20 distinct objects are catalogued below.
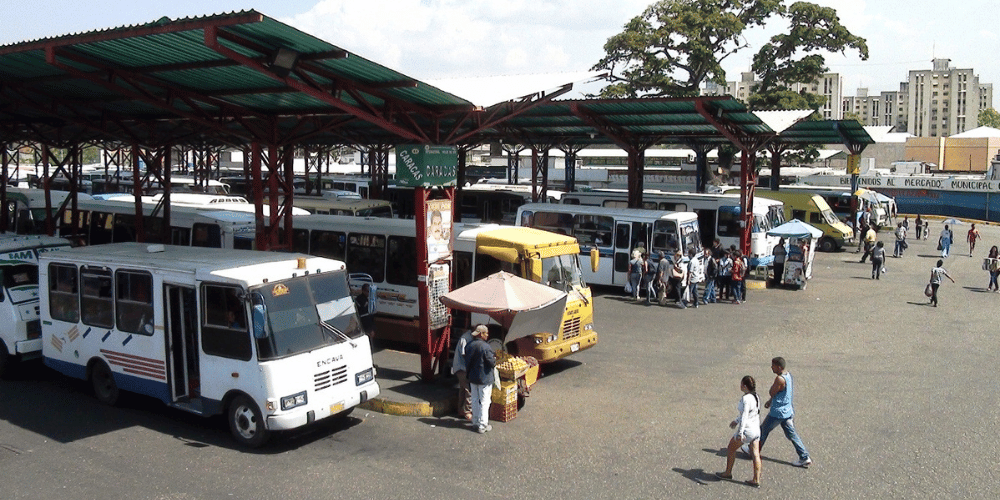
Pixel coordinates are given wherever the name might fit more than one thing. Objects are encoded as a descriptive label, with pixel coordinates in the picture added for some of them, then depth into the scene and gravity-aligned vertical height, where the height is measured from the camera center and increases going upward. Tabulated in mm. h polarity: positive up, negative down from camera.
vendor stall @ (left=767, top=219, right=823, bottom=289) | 23281 -1710
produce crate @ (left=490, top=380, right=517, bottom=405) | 10969 -2677
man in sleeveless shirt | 9180 -2350
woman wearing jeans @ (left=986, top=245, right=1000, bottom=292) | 23078 -2080
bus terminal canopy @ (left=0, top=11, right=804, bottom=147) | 10953 +1822
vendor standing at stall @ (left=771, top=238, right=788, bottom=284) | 23623 -1949
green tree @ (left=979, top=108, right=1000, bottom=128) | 151625 +12962
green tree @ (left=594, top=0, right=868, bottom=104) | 40656 +7250
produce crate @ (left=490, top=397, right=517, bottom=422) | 11016 -2939
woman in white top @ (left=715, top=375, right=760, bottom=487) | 8695 -2423
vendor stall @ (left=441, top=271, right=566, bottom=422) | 11070 -1709
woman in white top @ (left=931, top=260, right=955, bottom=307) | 20250 -2096
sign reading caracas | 12312 +354
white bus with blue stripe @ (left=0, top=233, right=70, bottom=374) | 12469 -1800
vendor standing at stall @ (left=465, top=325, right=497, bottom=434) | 10562 -2342
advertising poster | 12445 -611
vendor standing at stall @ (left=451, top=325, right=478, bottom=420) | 10875 -2425
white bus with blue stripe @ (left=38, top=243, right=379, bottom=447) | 9664 -1792
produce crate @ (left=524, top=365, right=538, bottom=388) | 11727 -2629
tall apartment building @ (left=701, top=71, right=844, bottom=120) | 118806 +16643
